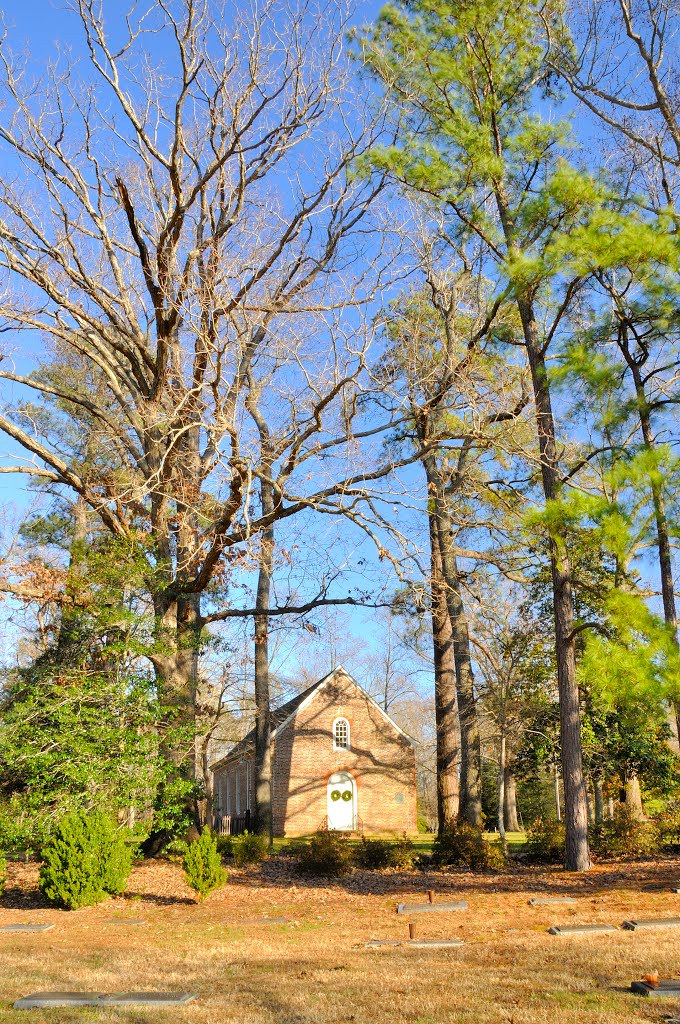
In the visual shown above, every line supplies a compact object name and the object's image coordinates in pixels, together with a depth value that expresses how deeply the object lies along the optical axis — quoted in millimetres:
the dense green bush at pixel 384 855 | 15141
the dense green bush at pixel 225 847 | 16734
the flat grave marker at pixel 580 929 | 8188
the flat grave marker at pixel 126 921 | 10477
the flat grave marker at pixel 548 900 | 10641
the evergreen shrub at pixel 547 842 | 14875
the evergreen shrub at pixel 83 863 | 11773
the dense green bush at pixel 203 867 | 11859
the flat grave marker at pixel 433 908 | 10500
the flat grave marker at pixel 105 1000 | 5480
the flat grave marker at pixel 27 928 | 10047
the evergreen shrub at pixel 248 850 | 15602
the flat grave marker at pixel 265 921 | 10266
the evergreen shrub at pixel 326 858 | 14320
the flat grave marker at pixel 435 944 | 7844
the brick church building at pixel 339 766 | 28797
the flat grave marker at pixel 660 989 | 5090
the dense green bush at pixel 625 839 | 15258
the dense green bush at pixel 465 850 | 14492
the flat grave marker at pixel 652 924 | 8188
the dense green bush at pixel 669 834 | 15367
